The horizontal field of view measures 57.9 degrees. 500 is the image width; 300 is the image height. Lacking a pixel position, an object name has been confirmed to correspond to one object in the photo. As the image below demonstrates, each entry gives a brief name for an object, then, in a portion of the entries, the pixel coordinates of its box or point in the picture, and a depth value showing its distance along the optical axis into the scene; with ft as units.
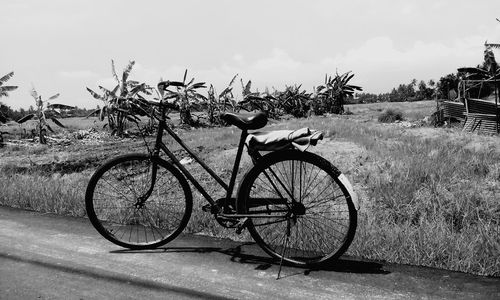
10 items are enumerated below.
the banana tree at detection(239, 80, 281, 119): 63.00
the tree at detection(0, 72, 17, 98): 51.90
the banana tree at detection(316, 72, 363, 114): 71.00
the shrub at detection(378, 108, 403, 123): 51.37
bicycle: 11.64
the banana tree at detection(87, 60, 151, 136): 48.11
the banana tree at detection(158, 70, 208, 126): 55.01
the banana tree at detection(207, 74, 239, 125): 60.44
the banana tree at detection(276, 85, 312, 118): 72.59
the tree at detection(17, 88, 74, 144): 48.32
